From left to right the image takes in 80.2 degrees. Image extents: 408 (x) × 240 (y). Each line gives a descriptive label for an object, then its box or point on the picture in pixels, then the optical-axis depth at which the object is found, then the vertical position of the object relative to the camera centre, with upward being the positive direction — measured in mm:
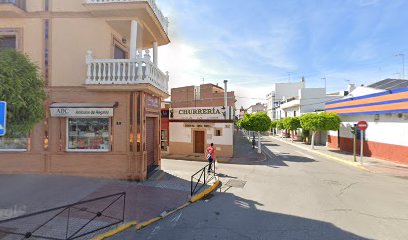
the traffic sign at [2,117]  4273 +94
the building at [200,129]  19875 -579
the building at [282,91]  73562 +9737
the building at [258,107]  96188 +6471
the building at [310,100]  41156 +3915
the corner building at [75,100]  10508 +979
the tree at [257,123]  21812 -26
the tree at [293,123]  34219 -33
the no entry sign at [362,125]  16984 -148
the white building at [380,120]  16672 +202
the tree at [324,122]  23453 +82
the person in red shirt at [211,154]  13102 -1720
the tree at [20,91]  5664 +773
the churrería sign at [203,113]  19688 +806
